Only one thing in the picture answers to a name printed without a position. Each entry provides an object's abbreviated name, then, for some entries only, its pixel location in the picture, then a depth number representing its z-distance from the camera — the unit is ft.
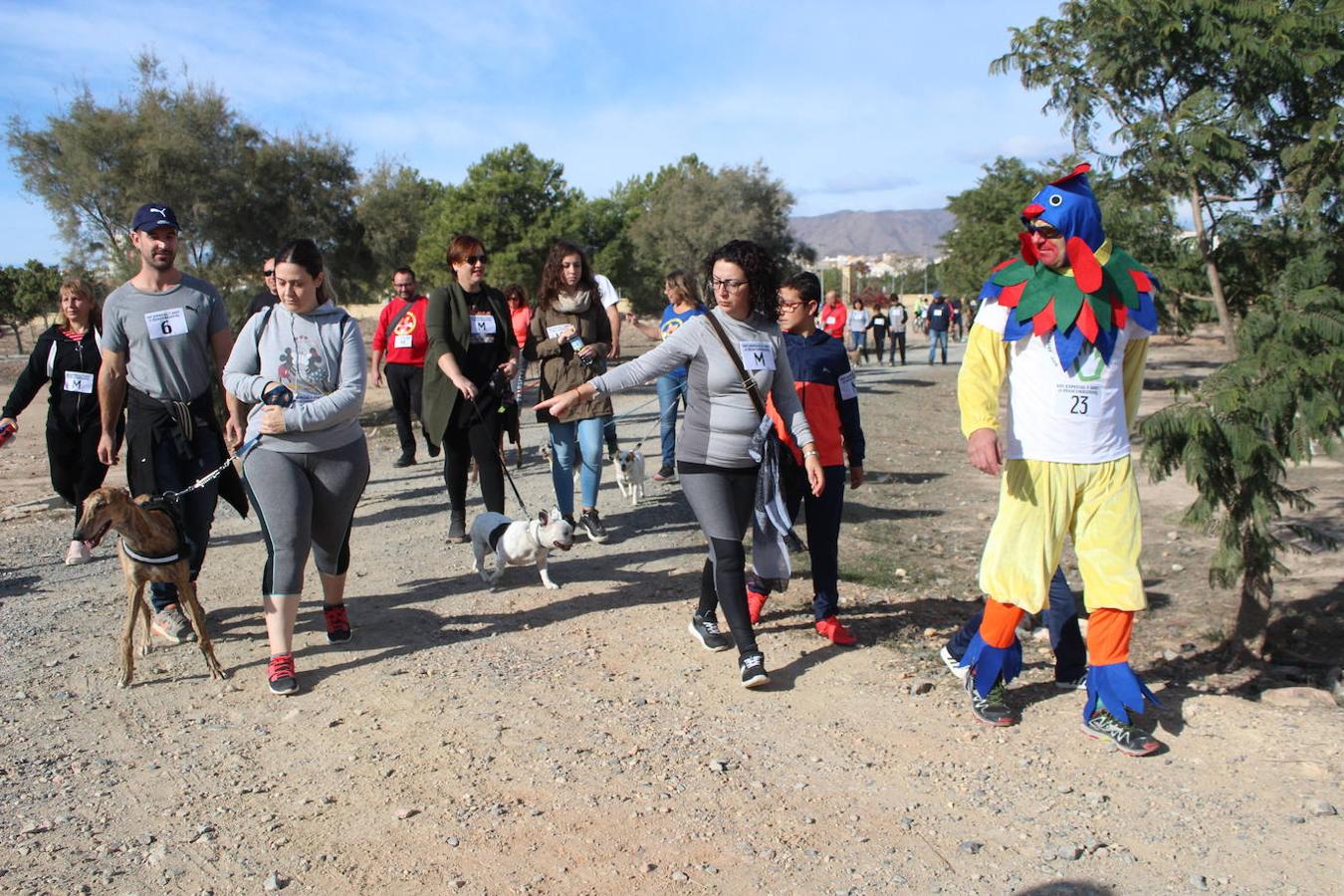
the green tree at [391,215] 80.69
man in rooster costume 13.04
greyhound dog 15.67
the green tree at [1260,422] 18.69
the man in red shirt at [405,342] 35.37
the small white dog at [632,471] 29.25
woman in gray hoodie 15.29
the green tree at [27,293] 132.46
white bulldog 20.13
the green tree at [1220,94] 35.01
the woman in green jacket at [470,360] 21.66
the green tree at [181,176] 63.46
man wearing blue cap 17.03
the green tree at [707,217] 109.09
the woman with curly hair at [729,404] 15.25
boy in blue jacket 17.43
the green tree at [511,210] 89.86
